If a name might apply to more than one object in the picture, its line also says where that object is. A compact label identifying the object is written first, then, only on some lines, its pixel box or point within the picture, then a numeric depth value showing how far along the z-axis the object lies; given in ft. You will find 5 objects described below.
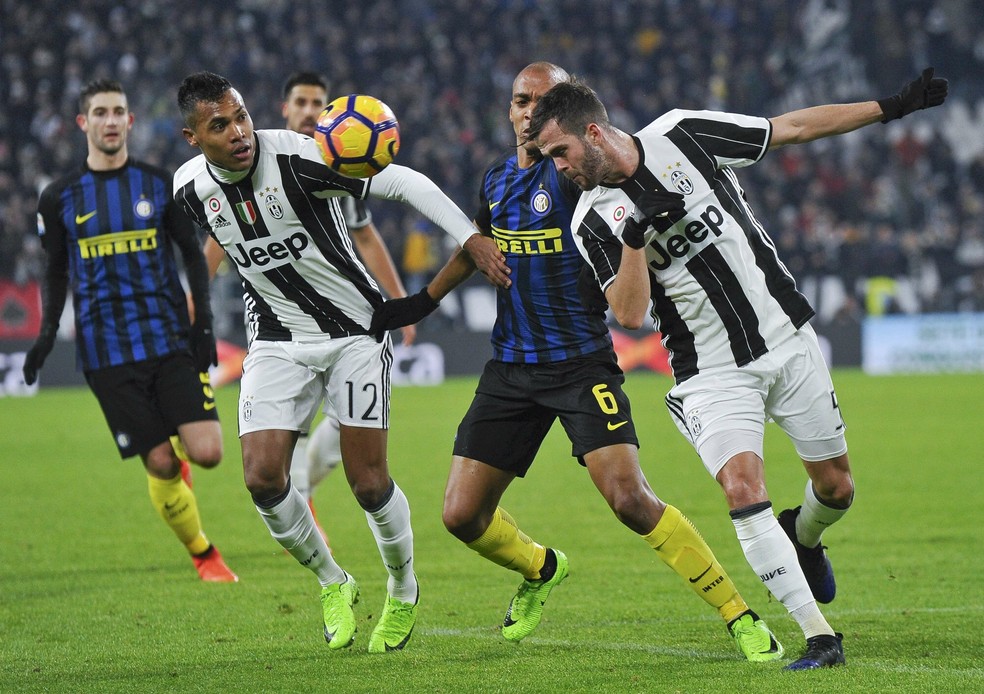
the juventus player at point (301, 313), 35.32
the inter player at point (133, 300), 47.24
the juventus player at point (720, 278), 31.09
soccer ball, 34.45
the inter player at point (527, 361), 34.83
